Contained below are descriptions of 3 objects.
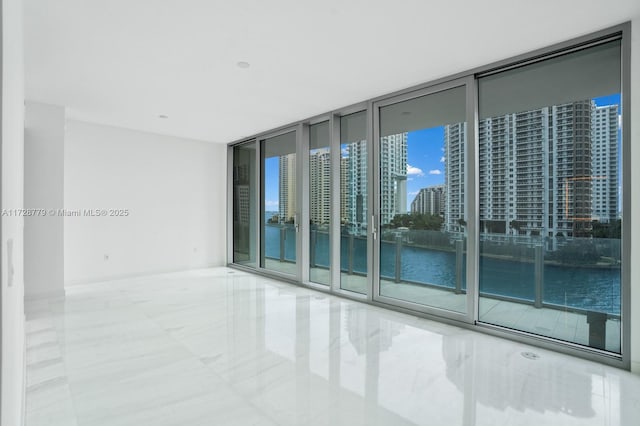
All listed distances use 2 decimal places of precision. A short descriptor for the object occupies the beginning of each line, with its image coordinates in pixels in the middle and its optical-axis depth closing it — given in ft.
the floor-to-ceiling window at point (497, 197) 10.20
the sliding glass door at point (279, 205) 20.13
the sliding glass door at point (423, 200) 13.03
